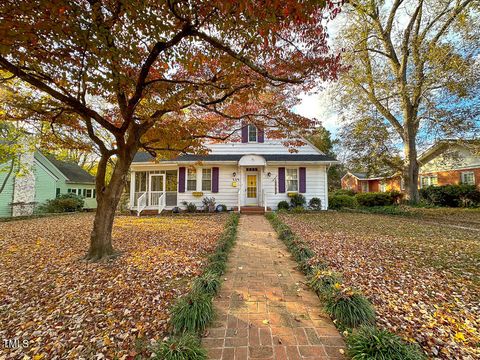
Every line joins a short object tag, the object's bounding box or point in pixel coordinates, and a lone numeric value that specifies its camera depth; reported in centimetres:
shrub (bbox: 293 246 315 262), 450
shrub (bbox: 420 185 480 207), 1504
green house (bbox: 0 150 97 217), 1460
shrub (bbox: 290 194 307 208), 1310
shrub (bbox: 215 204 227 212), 1302
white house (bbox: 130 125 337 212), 1330
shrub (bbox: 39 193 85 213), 1508
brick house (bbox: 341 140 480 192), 1305
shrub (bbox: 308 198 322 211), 1319
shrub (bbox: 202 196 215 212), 1303
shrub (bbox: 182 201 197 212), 1301
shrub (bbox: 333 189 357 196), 2618
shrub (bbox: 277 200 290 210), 1304
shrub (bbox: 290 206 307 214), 1240
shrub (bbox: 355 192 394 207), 1787
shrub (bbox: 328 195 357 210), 1505
